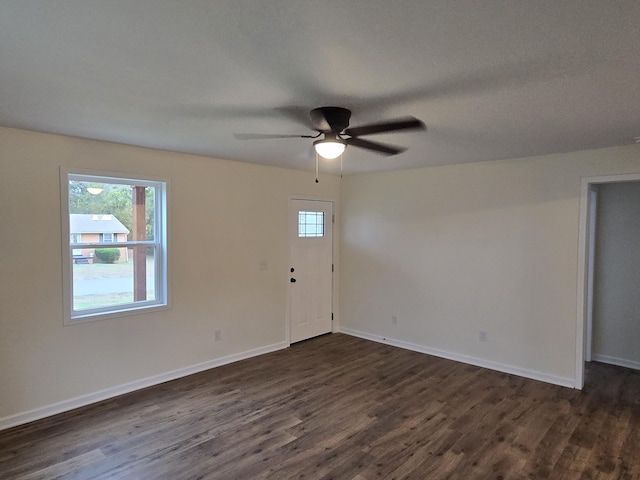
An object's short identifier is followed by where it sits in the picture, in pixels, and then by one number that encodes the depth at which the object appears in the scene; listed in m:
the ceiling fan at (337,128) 2.33
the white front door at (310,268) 5.30
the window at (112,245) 3.47
